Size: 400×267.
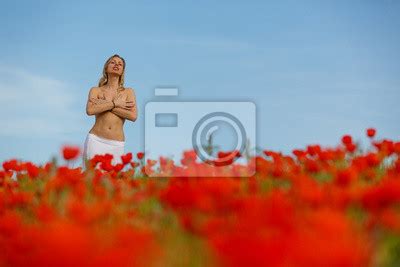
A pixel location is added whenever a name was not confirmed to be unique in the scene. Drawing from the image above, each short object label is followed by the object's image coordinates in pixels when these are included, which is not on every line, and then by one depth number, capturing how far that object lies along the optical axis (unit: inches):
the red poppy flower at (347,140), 414.3
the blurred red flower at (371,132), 452.1
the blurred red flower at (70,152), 389.4
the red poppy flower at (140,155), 502.1
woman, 661.9
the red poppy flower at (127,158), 416.5
